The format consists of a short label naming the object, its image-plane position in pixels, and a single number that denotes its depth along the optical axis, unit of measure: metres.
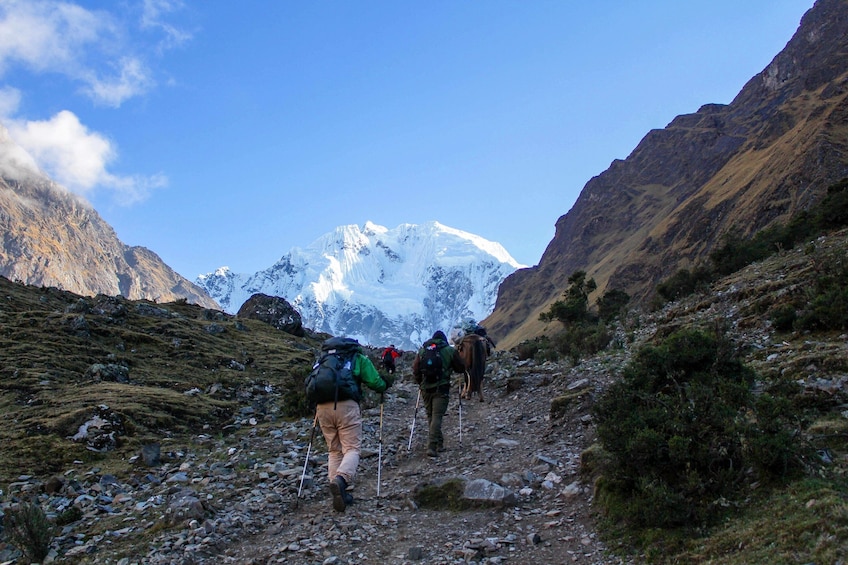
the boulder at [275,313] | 40.84
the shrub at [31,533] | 6.36
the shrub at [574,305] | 39.22
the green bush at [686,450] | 5.16
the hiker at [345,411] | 8.09
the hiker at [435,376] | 10.94
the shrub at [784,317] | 11.42
